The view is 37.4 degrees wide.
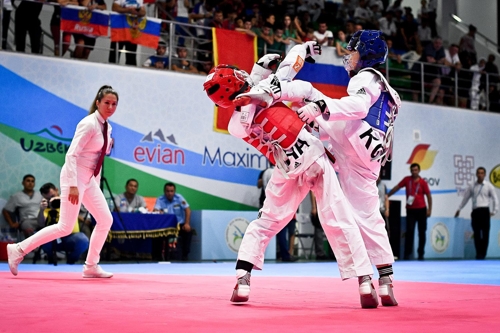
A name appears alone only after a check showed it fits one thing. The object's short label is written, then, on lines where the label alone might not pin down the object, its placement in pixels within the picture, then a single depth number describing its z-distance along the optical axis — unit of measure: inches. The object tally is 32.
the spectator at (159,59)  535.2
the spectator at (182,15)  580.4
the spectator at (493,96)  727.7
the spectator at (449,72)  679.7
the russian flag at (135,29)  491.8
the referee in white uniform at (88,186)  269.9
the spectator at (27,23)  474.3
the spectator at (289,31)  585.3
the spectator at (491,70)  730.2
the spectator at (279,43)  562.9
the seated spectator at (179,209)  494.9
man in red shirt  565.3
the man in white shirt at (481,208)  586.6
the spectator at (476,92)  698.8
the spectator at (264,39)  556.7
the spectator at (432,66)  673.0
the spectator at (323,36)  585.0
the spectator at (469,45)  735.1
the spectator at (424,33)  721.6
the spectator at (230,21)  563.2
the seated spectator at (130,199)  481.1
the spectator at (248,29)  540.1
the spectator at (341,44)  579.9
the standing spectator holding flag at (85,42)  487.8
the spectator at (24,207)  450.9
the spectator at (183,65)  541.6
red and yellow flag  529.3
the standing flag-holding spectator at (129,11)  496.4
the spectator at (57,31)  489.7
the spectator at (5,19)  468.6
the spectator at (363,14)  703.7
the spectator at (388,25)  706.8
